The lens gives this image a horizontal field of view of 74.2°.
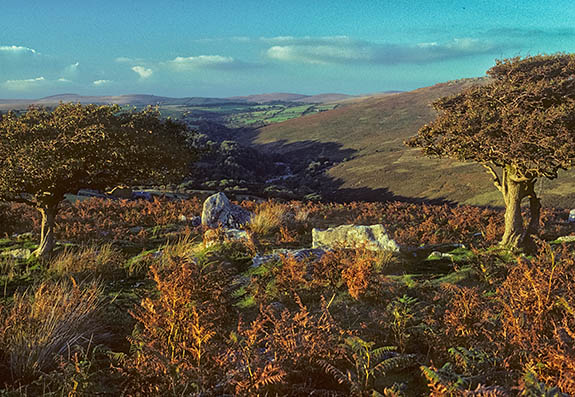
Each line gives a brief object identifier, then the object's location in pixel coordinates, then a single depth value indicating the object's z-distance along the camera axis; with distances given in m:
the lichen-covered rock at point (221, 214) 11.77
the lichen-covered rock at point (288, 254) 7.34
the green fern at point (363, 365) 3.24
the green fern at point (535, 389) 2.71
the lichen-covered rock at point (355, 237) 8.56
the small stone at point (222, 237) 8.93
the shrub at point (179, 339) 3.31
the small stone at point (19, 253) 8.59
